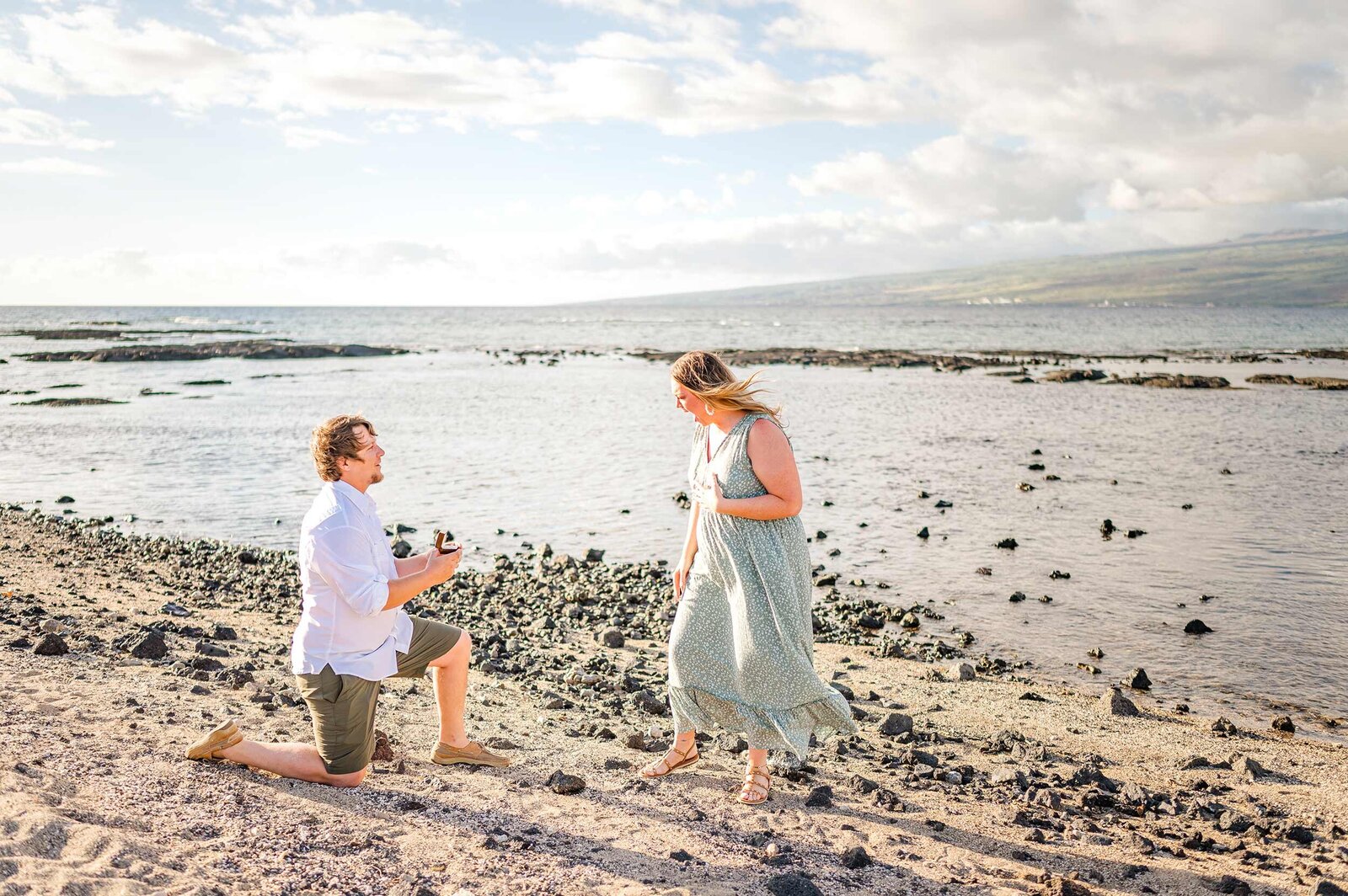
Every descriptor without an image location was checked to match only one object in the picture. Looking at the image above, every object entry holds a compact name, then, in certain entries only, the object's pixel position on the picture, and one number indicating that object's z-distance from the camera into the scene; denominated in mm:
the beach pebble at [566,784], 6102
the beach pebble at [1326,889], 5012
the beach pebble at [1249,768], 6855
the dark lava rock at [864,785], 6289
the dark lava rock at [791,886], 4918
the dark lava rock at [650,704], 7900
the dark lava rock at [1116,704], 8195
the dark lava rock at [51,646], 8031
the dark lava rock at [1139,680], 8961
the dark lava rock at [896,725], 7434
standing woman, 5816
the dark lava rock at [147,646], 8305
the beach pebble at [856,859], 5262
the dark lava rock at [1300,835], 5754
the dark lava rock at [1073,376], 47500
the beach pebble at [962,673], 9039
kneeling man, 5379
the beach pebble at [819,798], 6086
